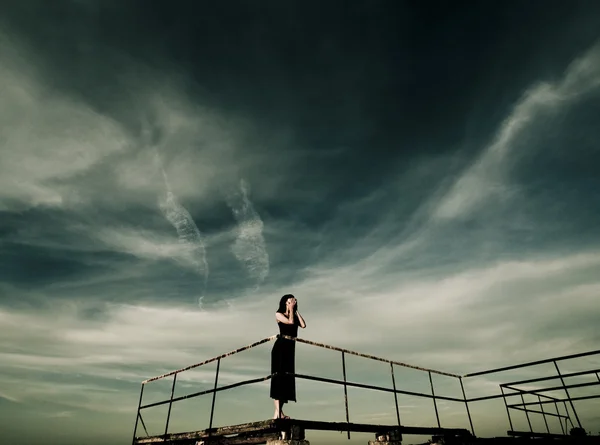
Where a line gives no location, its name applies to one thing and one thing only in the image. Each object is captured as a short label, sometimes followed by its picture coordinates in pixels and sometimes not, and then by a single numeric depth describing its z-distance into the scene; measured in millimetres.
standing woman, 5205
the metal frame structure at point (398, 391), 5539
